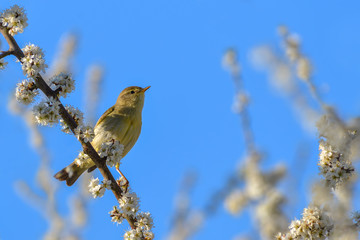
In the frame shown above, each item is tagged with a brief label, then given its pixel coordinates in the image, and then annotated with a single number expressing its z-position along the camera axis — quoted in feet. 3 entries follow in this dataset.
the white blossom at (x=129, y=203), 24.22
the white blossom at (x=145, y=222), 23.47
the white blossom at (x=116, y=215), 24.50
